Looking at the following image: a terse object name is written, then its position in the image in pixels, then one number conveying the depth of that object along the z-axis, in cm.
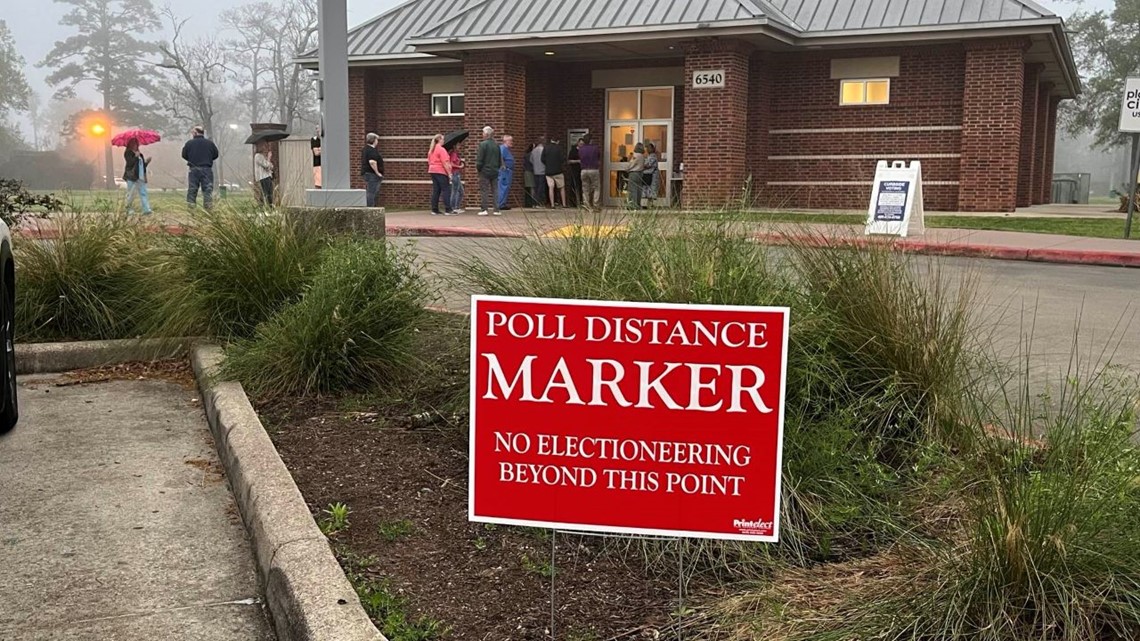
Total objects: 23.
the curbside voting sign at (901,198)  1616
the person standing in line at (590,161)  2354
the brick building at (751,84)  2214
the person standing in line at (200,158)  2100
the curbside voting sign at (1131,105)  1683
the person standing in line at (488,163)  2175
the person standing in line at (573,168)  2553
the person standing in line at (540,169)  2459
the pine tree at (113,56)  10638
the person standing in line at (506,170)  2247
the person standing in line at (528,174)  2476
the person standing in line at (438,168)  2212
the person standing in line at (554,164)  2438
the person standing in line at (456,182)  2309
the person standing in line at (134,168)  2103
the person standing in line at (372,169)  2181
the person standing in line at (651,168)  2252
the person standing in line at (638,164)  2164
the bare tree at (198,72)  6210
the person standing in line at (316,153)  1844
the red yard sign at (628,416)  266
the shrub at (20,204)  837
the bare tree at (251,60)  8650
